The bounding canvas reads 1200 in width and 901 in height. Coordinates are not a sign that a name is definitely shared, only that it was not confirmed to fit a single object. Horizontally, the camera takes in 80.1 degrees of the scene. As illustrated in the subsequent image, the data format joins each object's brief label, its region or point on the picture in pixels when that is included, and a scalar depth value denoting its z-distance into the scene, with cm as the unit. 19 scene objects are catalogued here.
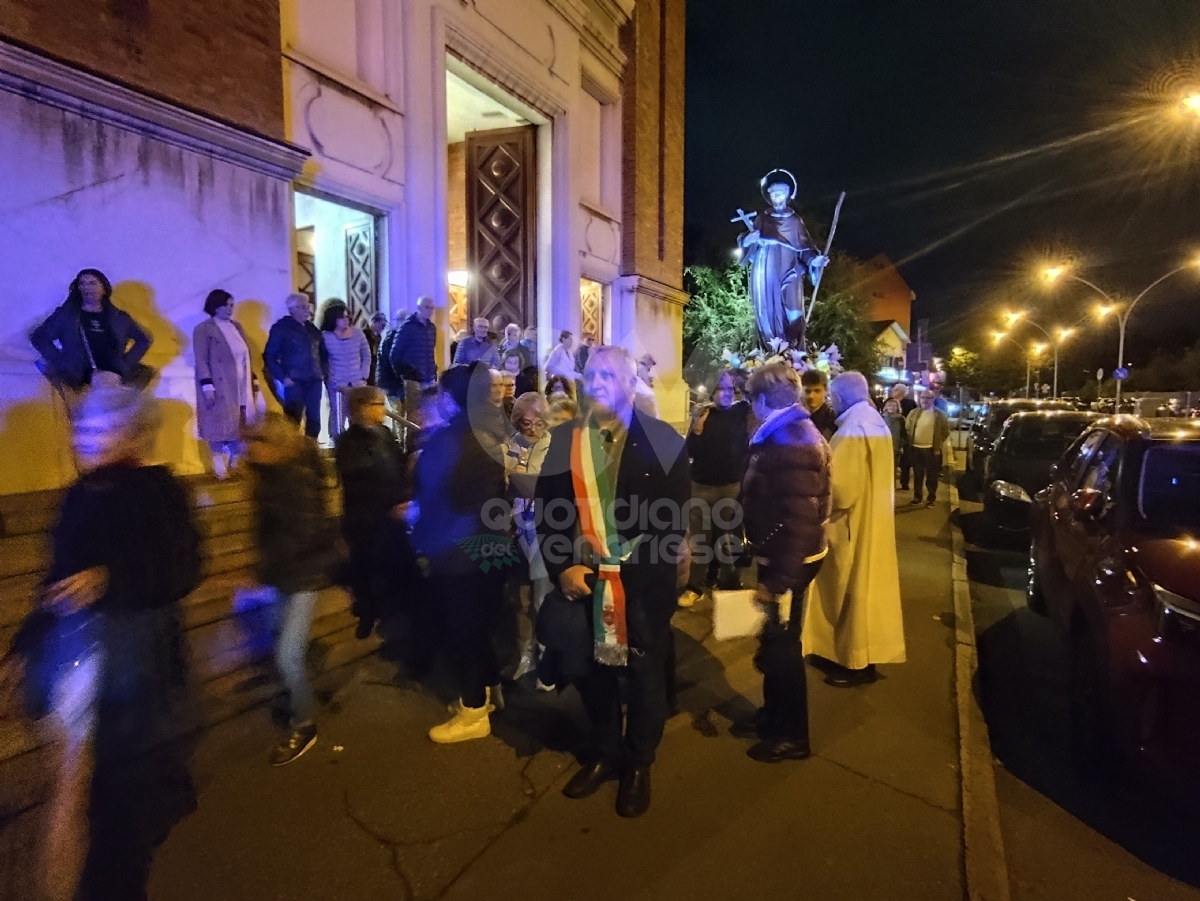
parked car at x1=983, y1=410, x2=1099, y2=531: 973
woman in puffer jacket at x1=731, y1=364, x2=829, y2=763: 337
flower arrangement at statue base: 1035
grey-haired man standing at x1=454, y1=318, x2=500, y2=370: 839
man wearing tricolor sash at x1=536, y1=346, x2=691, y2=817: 302
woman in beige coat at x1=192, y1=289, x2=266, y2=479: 598
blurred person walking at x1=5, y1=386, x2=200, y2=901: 235
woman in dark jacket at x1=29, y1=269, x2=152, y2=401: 527
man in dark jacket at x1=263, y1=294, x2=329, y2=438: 667
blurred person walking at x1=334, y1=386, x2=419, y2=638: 376
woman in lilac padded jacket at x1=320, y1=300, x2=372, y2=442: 712
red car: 293
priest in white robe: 409
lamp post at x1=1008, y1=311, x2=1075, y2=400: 4803
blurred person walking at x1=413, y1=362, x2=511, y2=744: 353
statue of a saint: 991
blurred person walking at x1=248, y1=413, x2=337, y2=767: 340
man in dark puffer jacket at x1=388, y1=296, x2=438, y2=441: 764
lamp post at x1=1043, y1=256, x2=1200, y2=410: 2393
